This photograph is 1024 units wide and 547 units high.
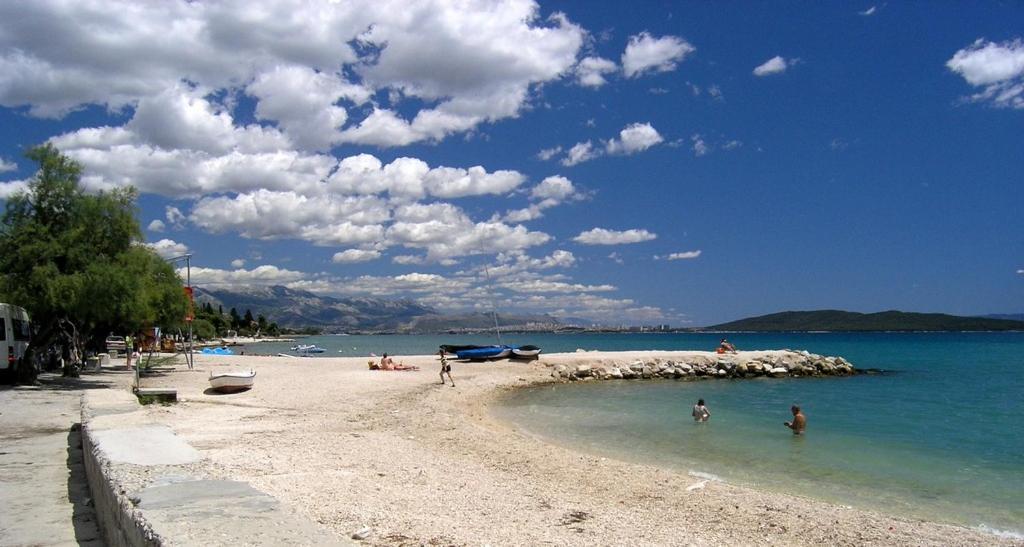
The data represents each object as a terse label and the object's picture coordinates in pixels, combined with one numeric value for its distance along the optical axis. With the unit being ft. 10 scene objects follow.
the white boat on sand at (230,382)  75.15
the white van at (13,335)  68.49
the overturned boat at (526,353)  132.67
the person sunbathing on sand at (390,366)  113.29
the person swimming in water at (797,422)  64.85
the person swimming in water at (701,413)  71.10
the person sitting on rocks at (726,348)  158.12
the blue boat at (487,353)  134.51
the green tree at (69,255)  64.28
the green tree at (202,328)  159.78
